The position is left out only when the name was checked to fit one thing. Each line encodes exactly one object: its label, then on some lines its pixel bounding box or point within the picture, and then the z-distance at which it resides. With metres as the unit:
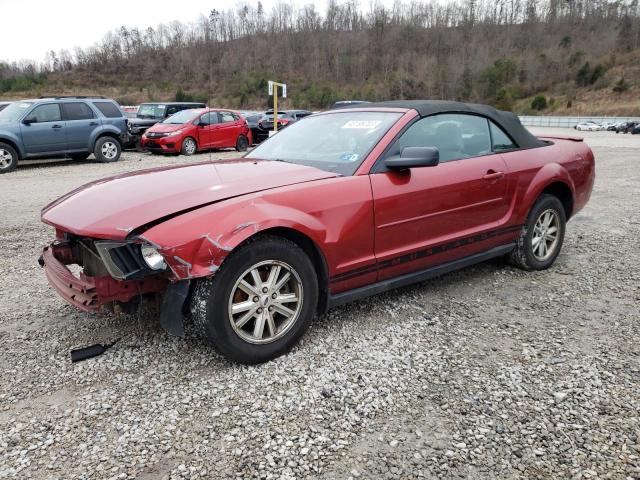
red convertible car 2.63
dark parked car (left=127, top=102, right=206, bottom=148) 16.86
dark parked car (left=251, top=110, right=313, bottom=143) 19.14
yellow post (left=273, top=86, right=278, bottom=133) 15.99
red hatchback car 14.64
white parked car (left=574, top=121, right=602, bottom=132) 44.19
